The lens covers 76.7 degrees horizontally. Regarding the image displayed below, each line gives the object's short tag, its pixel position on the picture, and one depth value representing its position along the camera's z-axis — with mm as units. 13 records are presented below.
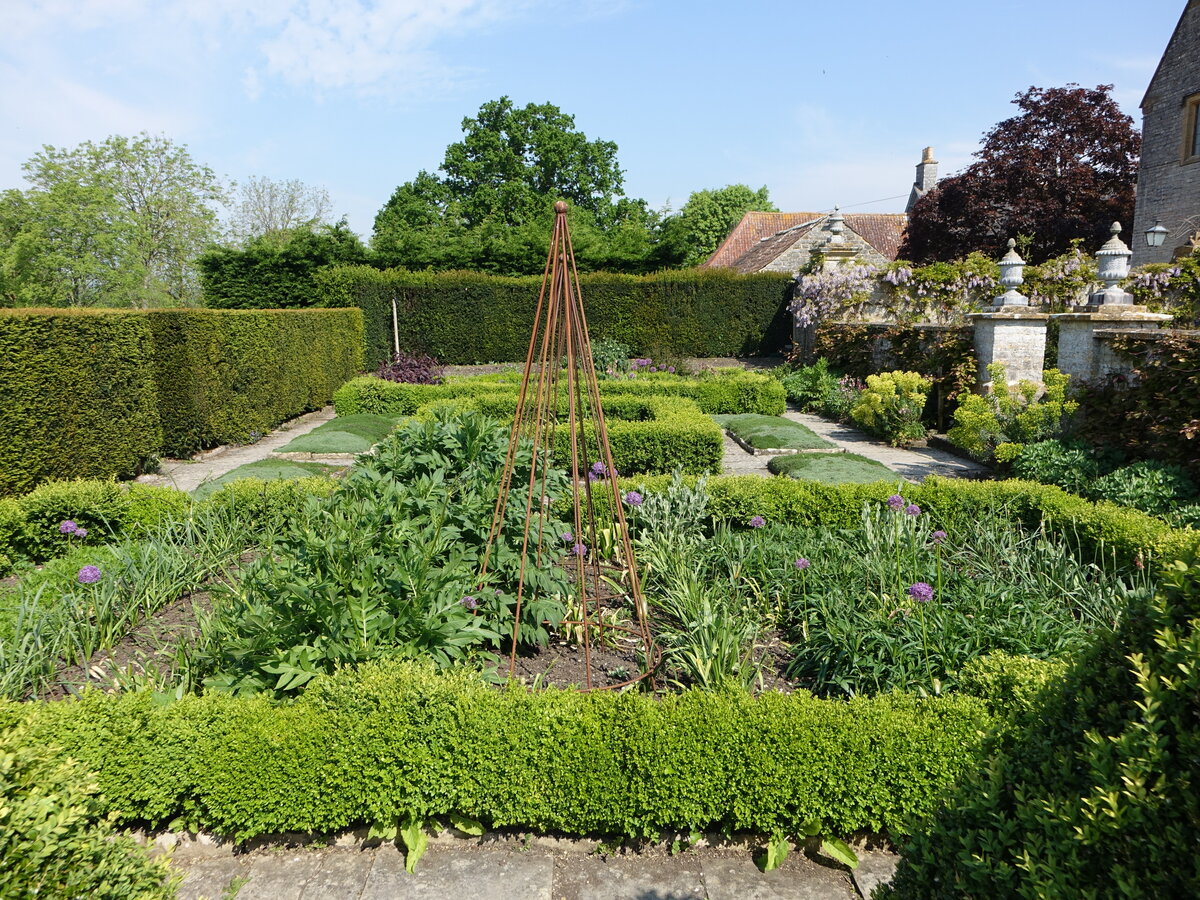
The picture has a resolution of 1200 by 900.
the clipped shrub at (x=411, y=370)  16234
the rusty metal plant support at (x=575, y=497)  3455
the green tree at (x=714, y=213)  53406
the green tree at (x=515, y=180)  36062
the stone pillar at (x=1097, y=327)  7723
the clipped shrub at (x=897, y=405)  10484
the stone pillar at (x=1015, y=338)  9406
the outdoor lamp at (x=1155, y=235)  13348
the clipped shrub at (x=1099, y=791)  1062
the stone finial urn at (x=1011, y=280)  9656
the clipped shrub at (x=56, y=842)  1353
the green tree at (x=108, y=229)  27094
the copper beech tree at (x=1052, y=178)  22984
